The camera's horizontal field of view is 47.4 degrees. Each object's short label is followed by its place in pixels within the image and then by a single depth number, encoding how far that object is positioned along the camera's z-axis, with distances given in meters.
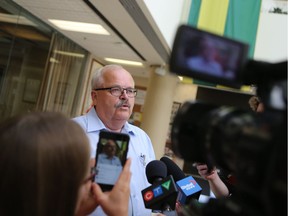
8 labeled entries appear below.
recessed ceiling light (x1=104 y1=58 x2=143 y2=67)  7.45
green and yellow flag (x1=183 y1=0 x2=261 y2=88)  5.14
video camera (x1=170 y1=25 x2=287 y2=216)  0.54
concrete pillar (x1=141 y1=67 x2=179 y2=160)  7.29
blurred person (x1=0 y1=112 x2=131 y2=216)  0.76
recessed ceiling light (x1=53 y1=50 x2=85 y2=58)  6.10
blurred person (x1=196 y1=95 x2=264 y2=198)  1.54
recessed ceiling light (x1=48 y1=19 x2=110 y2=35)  5.07
